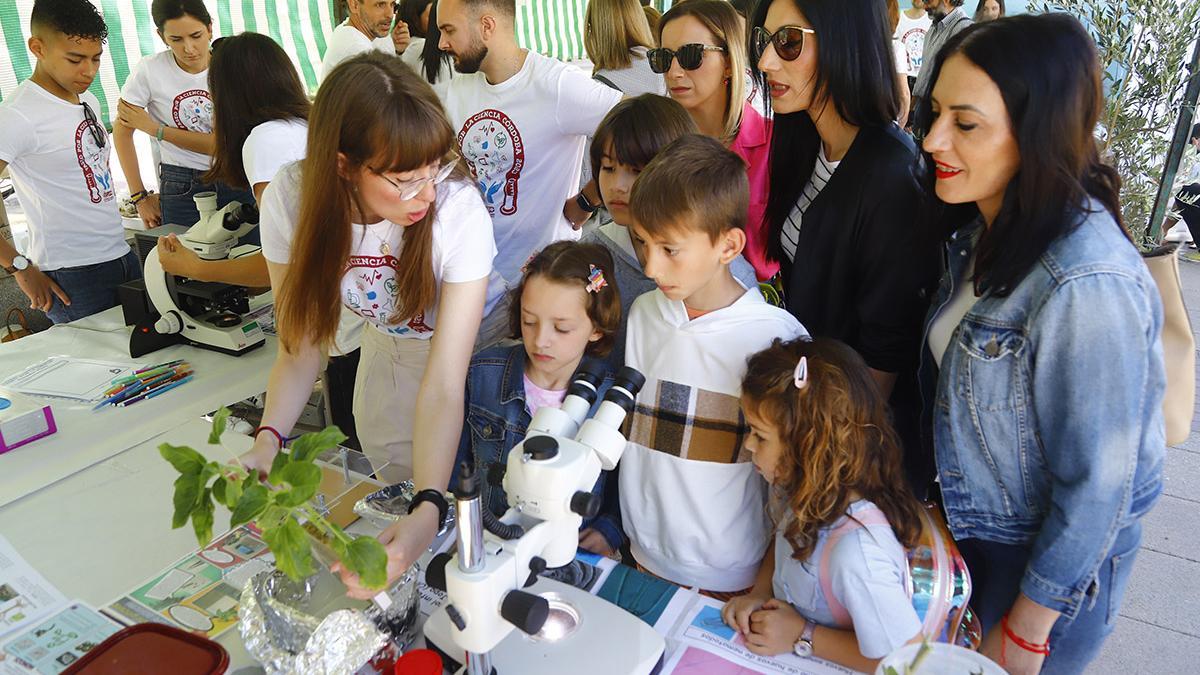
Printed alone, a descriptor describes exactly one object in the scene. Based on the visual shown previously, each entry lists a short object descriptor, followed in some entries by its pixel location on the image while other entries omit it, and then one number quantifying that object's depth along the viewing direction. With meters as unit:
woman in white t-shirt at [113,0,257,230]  3.40
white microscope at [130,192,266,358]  2.26
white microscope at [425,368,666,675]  0.90
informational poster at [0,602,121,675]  1.19
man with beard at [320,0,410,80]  3.93
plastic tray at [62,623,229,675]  1.07
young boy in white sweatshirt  1.49
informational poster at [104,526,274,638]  1.28
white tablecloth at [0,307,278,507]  1.75
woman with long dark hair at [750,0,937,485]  1.53
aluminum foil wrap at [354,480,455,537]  1.44
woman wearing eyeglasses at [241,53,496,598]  1.42
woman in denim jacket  1.11
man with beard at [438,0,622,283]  2.48
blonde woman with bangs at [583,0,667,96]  3.65
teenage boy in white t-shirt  2.90
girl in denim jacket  1.63
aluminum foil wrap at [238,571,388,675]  1.02
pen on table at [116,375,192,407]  2.03
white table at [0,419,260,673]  1.39
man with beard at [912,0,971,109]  4.63
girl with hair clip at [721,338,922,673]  1.21
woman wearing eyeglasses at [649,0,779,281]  2.35
